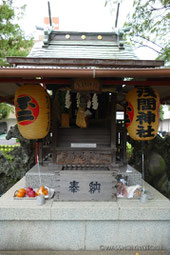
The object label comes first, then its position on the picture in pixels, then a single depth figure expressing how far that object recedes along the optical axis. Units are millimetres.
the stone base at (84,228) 3598
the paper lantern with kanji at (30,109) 3920
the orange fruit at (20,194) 4021
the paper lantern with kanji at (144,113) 4018
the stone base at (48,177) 4656
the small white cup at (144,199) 3883
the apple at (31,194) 4052
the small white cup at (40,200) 3738
